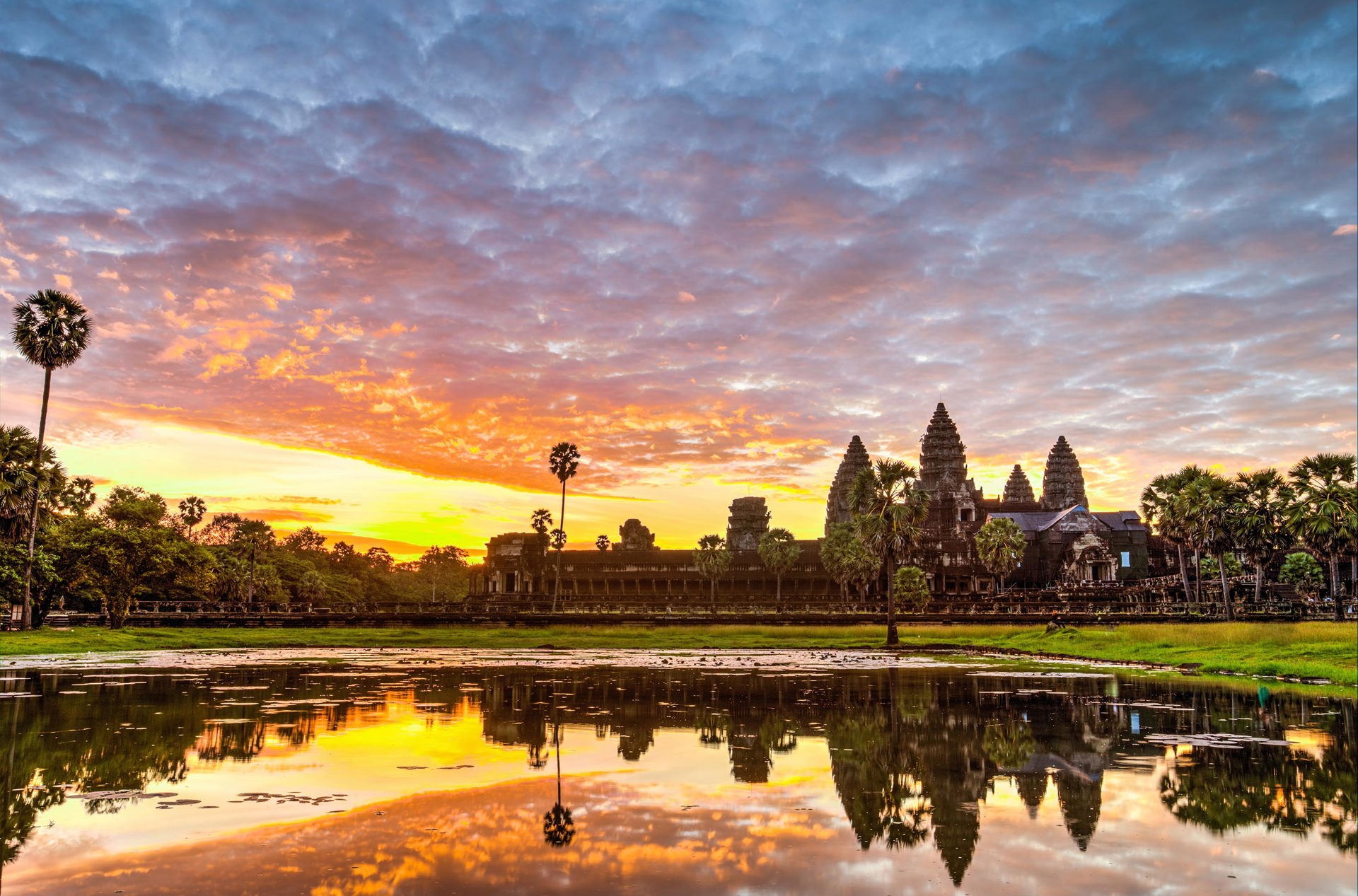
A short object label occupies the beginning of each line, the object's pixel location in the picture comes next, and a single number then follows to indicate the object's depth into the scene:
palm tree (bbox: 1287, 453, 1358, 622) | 57.12
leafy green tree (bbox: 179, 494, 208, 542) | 107.94
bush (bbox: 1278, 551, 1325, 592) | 80.86
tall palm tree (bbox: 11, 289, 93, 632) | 51.59
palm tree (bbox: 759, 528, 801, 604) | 100.69
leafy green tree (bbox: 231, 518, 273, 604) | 81.12
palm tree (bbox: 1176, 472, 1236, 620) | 66.88
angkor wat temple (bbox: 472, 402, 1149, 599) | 105.50
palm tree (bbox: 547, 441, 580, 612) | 82.81
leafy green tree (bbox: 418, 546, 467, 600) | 177.62
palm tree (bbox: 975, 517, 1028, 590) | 84.50
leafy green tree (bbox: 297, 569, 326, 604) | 98.62
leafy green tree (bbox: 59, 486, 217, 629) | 50.75
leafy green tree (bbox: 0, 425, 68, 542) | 46.88
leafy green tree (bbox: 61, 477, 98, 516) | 69.44
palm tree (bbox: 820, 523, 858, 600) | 86.44
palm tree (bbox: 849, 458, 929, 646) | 45.75
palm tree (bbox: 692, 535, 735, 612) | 102.69
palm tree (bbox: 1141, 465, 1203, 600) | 73.25
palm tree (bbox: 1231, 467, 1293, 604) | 66.75
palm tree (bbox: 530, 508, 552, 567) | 105.69
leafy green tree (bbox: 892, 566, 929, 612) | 73.88
